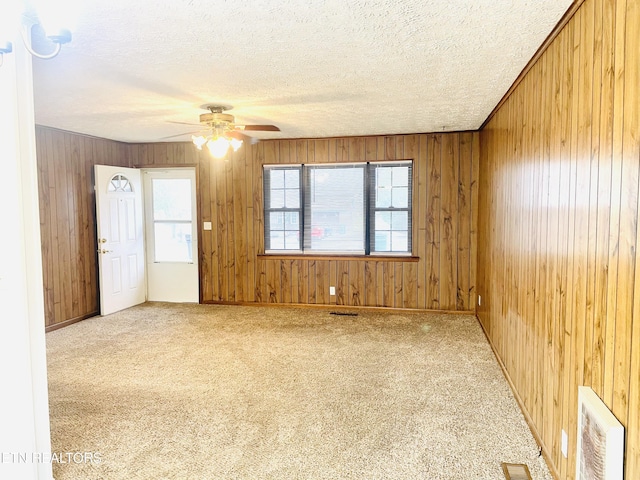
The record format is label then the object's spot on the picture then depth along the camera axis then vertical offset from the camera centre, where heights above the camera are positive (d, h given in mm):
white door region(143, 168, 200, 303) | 6379 -264
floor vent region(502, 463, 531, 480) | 2229 -1404
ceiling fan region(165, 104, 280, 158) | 3846 +837
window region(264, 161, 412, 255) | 5777 +108
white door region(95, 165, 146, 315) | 5660 -290
